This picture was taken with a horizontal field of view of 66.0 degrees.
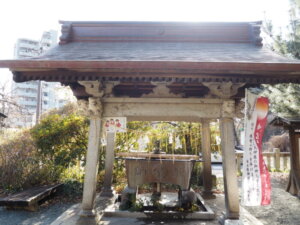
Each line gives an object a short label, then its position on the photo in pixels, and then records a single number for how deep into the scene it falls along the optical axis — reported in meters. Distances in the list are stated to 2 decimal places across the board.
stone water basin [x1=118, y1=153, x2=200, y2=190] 5.17
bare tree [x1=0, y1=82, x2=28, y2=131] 13.70
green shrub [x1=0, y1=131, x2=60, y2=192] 6.91
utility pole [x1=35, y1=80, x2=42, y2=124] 18.34
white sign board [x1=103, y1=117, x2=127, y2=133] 4.45
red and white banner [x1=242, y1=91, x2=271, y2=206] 3.69
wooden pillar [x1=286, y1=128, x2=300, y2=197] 7.41
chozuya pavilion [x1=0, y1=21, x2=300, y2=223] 3.44
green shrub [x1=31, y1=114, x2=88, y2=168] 7.70
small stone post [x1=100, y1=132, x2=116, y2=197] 6.51
